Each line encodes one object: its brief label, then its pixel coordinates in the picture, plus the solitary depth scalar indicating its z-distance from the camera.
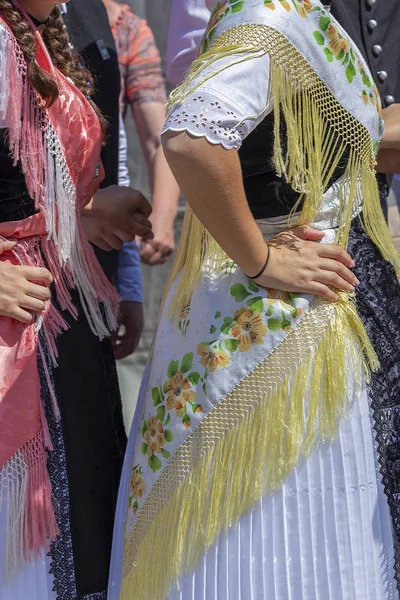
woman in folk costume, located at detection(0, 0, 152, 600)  3.21
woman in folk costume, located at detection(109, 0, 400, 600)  3.05
